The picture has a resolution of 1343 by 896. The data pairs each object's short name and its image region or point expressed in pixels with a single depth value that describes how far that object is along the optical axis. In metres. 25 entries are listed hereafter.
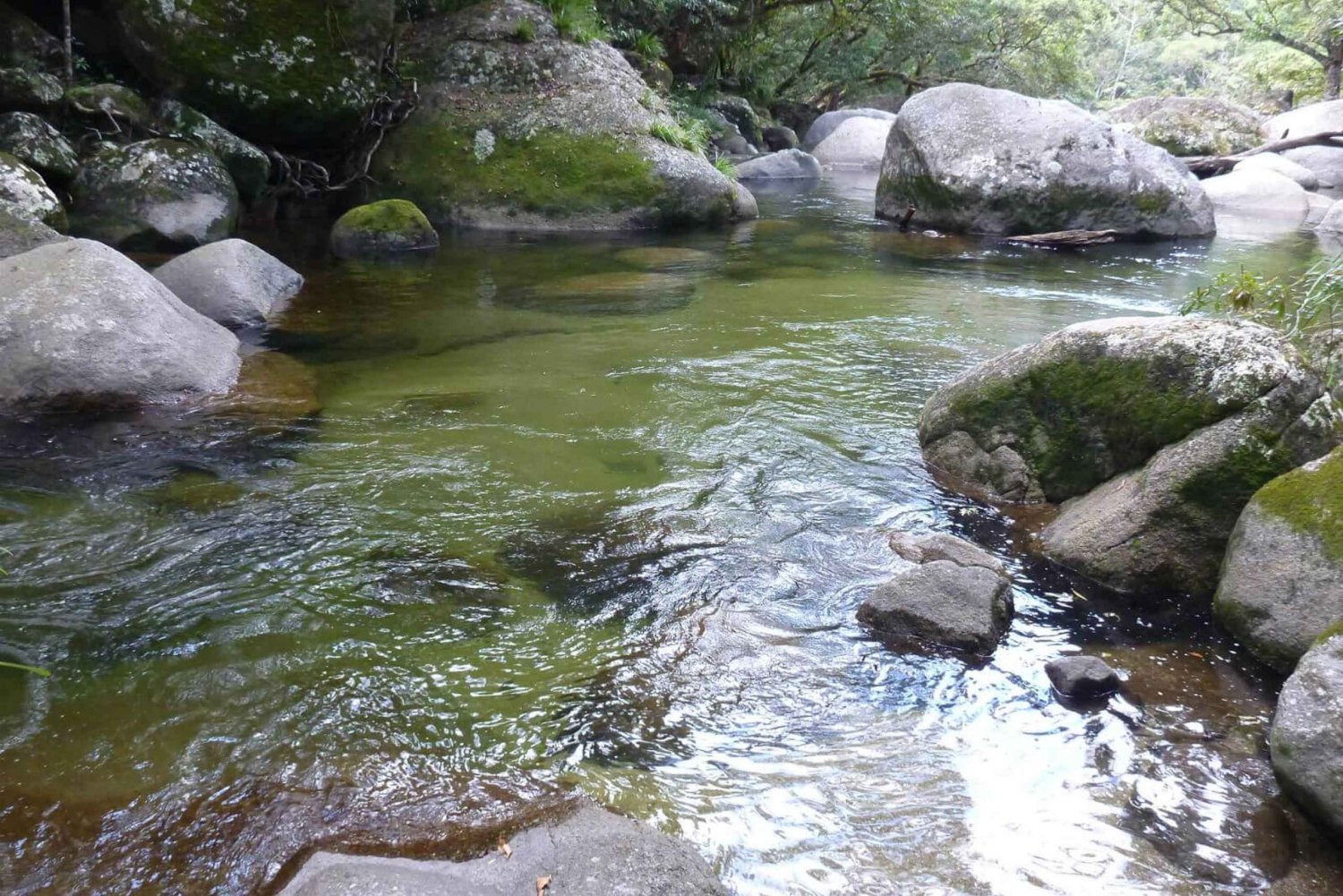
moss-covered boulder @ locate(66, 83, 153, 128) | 9.90
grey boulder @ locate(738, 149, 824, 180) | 20.03
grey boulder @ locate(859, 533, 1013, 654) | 3.48
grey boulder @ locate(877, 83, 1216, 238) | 12.61
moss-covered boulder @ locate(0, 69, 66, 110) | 9.36
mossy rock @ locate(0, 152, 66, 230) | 7.88
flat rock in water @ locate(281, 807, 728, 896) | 2.23
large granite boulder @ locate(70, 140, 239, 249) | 9.28
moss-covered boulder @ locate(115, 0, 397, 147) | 10.53
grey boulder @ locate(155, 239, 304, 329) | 7.59
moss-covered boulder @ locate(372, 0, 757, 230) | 12.50
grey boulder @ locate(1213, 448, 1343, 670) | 3.23
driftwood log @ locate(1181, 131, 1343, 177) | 18.58
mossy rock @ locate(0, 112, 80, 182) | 8.84
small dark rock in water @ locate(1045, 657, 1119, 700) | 3.19
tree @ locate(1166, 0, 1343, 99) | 23.73
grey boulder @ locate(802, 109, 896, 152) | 25.66
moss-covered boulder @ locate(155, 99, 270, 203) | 10.48
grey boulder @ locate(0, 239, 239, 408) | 5.48
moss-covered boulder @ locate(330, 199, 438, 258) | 10.74
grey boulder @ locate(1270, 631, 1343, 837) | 2.47
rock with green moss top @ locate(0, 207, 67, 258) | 7.21
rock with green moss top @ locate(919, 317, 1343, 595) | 3.92
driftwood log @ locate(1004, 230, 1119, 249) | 12.36
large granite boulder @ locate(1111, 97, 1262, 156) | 19.55
